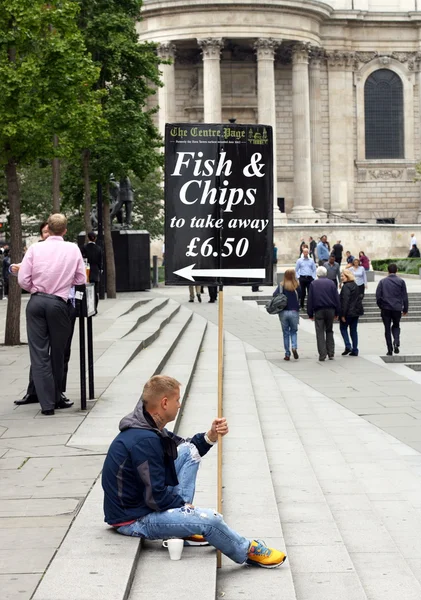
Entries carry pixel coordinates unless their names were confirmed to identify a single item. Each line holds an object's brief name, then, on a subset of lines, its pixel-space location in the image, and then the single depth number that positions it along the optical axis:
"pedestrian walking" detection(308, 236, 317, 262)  57.47
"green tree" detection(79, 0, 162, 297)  33.12
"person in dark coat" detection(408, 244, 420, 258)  58.44
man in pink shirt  10.92
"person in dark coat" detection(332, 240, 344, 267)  48.05
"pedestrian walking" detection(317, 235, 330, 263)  45.56
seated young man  6.60
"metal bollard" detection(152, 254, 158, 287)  44.84
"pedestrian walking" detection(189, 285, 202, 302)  36.25
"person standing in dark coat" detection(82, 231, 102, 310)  26.94
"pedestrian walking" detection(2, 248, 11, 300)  38.91
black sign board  7.50
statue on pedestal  40.00
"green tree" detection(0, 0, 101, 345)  18.36
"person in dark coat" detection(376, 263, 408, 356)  22.86
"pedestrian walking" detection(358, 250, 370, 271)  45.91
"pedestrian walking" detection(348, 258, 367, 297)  27.81
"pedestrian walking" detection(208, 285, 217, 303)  35.91
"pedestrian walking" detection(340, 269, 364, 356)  22.78
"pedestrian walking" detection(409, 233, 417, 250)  58.73
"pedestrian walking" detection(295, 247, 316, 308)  34.25
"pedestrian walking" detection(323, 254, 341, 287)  33.68
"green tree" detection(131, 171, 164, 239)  52.81
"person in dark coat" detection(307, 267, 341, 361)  22.17
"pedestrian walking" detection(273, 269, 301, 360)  22.06
